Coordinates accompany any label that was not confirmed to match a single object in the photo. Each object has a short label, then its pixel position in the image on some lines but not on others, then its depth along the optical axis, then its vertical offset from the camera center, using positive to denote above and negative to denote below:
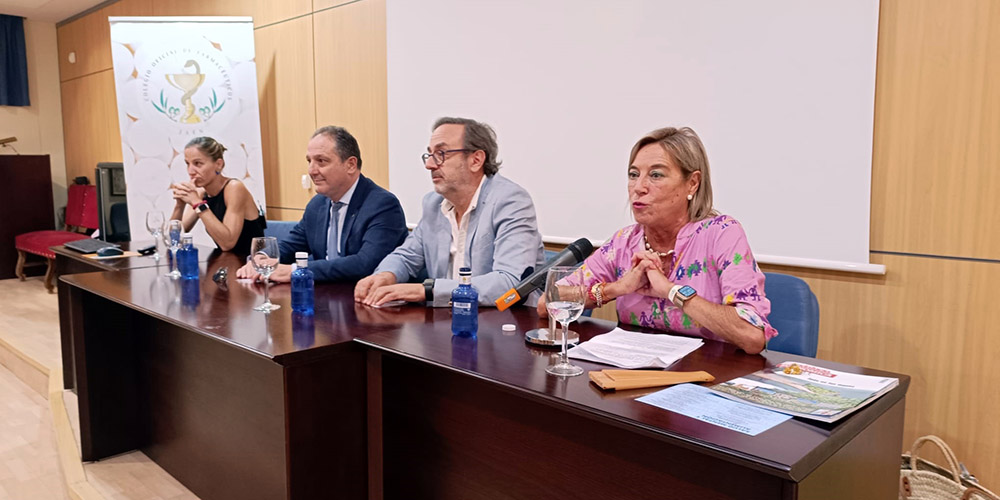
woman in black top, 3.30 -0.11
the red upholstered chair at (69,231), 6.42 -0.56
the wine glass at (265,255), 2.02 -0.23
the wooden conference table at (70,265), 3.01 -0.43
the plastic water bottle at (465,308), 1.63 -0.31
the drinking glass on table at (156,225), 3.18 -0.23
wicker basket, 2.06 -0.94
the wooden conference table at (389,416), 1.13 -0.53
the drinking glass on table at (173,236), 2.74 -0.24
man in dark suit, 2.74 -0.12
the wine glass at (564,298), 1.35 -0.24
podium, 6.90 -0.23
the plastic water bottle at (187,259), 2.55 -0.31
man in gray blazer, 2.11 -0.18
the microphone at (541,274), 1.81 -0.26
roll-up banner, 4.92 +0.56
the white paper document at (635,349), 1.40 -0.38
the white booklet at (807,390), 1.13 -0.38
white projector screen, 2.44 +0.33
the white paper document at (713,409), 1.07 -0.39
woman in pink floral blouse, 1.67 -0.19
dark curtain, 7.36 +1.22
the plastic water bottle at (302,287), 1.93 -0.31
